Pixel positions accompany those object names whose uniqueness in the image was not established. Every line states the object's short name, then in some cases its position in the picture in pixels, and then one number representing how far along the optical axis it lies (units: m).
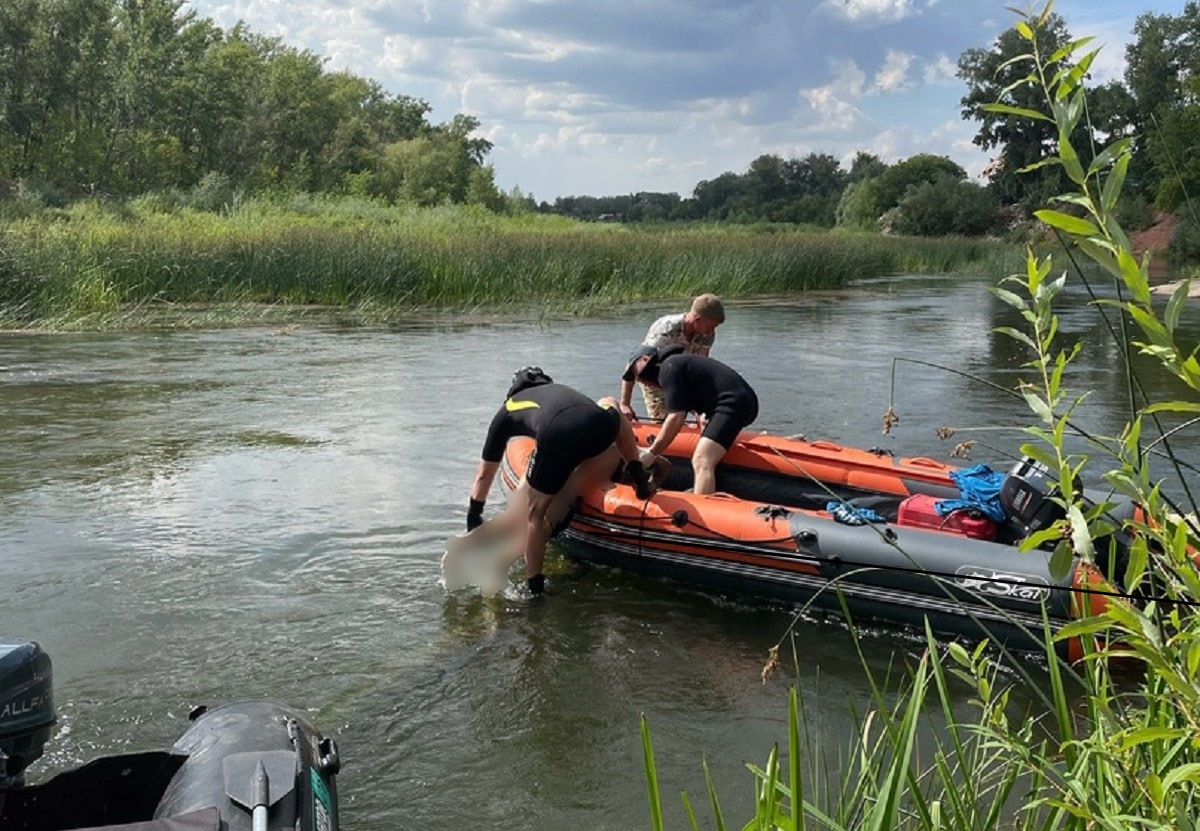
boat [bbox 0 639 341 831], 2.36
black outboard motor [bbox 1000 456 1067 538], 5.23
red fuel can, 5.55
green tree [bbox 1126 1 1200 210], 42.97
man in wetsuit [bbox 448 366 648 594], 5.77
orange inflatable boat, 5.04
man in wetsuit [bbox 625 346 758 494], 6.73
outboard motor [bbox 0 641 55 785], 2.82
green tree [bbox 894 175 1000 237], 52.62
